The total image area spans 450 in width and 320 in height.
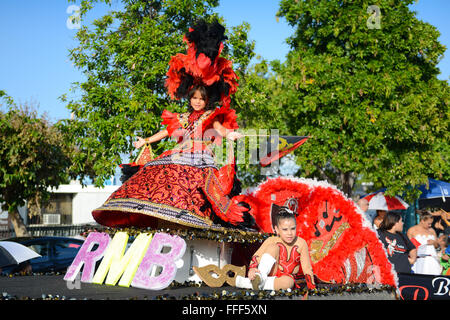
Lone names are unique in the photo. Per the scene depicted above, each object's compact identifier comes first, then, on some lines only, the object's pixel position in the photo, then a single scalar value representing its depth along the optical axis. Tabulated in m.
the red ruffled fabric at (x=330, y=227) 6.50
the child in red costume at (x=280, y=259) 5.45
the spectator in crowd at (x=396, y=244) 7.67
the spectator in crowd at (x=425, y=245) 8.47
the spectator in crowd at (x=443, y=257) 9.12
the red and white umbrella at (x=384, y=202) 14.42
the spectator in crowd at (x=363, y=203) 10.99
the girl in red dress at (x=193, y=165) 6.00
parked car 11.67
